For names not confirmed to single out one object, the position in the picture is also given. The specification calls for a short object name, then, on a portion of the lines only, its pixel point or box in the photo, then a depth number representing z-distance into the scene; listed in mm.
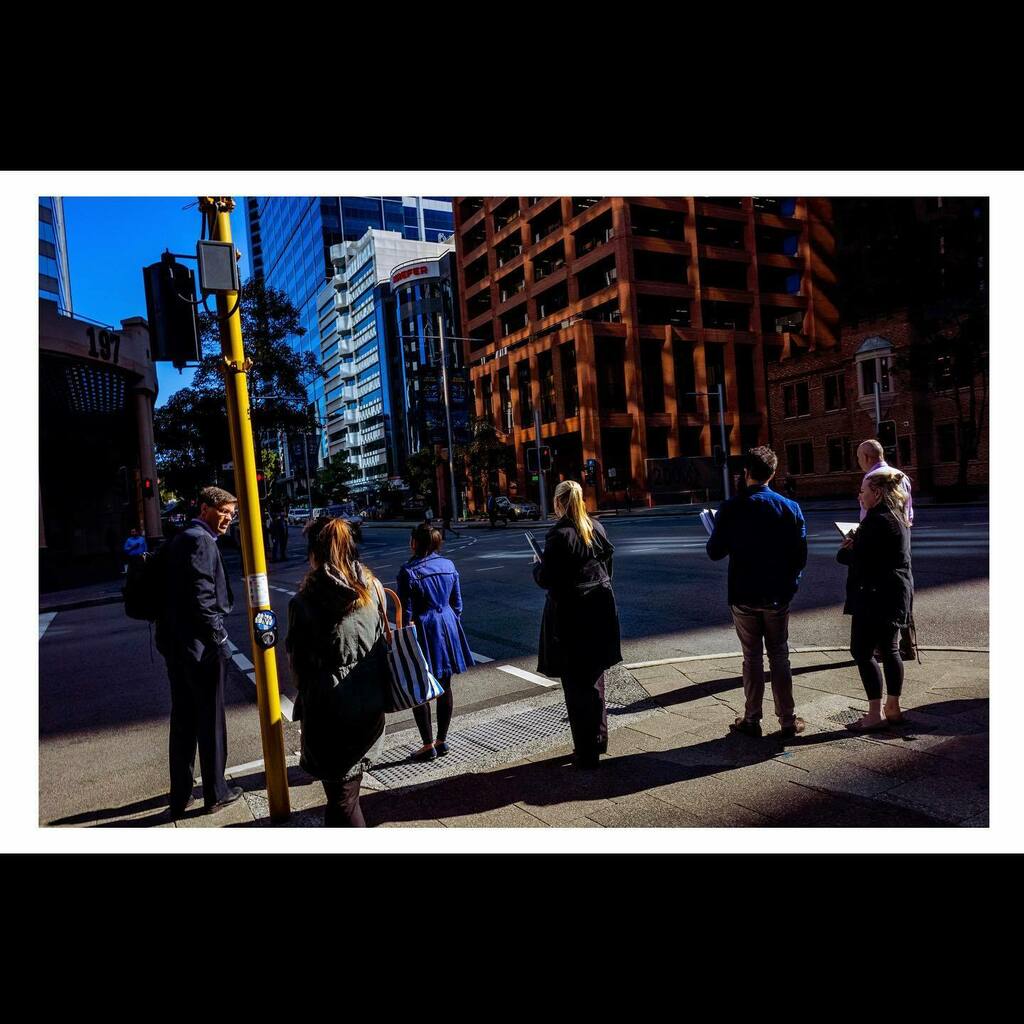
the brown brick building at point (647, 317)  45031
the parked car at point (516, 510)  38844
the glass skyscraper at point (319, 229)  106250
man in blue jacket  4520
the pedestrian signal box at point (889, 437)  29356
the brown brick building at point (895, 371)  19047
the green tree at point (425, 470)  46356
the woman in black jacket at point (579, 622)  4359
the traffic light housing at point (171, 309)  3873
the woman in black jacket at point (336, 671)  3229
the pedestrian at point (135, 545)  12258
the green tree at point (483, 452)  44875
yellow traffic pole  3820
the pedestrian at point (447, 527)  34719
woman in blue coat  4742
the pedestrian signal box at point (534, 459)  36250
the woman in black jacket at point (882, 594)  4457
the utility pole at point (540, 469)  36906
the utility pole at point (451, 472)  36156
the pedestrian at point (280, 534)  25362
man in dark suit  4121
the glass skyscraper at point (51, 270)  55250
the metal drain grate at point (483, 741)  4602
